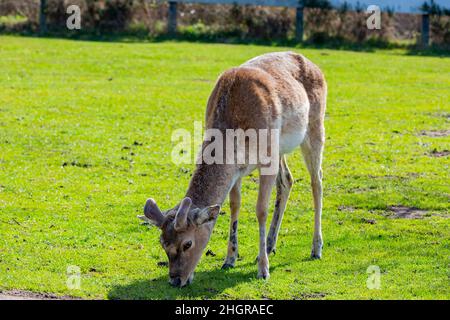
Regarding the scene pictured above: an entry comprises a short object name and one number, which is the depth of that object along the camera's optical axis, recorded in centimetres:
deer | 861
